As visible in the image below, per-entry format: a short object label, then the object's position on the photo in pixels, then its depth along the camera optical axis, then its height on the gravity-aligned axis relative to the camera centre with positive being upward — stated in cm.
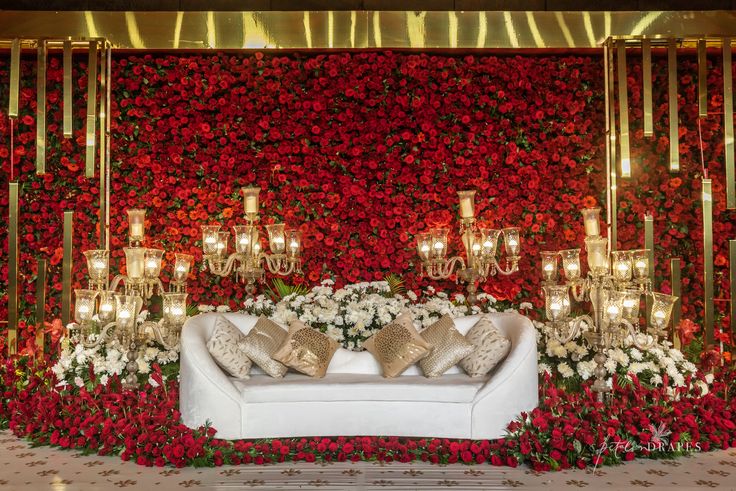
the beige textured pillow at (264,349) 401 -56
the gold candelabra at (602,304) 388 -29
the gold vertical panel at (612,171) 530 +68
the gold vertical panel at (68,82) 518 +140
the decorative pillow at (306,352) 399 -58
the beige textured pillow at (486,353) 403 -60
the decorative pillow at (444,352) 407 -60
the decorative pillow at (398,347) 404 -57
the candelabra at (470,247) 484 +6
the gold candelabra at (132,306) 403 -29
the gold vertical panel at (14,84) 507 +136
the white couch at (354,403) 371 -83
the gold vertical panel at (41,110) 511 +116
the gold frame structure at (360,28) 564 +196
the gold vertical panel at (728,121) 508 +102
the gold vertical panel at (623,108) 512 +114
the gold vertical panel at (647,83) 511 +134
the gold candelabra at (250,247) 482 +8
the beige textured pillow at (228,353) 395 -57
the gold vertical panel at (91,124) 514 +105
